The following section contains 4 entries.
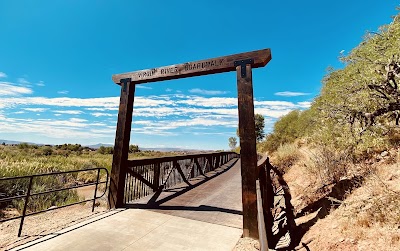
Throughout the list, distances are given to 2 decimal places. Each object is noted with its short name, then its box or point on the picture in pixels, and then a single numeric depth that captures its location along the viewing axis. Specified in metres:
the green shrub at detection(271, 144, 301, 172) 10.91
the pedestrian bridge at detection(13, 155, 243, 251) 3.29
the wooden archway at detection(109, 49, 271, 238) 3.83
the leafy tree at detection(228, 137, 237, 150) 80.72
